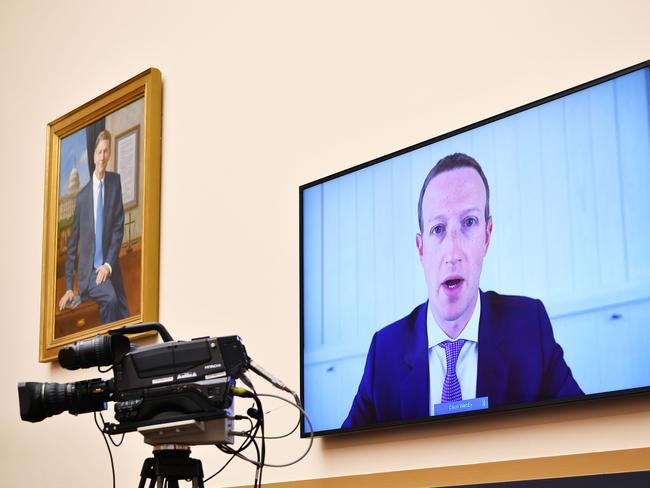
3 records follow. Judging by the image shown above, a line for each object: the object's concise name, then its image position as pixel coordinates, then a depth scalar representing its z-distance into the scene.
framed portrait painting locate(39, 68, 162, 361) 3.61
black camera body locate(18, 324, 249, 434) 2.12
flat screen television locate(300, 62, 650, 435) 2.22
